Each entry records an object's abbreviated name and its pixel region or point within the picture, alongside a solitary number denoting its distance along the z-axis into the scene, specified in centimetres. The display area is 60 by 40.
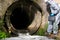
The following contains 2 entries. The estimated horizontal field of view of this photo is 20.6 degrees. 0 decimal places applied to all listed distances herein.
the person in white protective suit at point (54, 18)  580
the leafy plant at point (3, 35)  563
